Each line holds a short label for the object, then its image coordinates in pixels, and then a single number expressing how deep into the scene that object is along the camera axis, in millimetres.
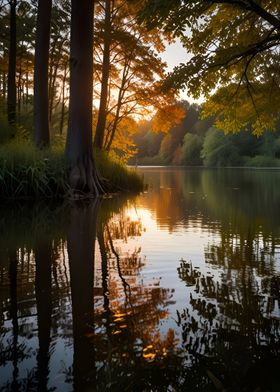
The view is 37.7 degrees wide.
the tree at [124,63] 17250
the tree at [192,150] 85750
